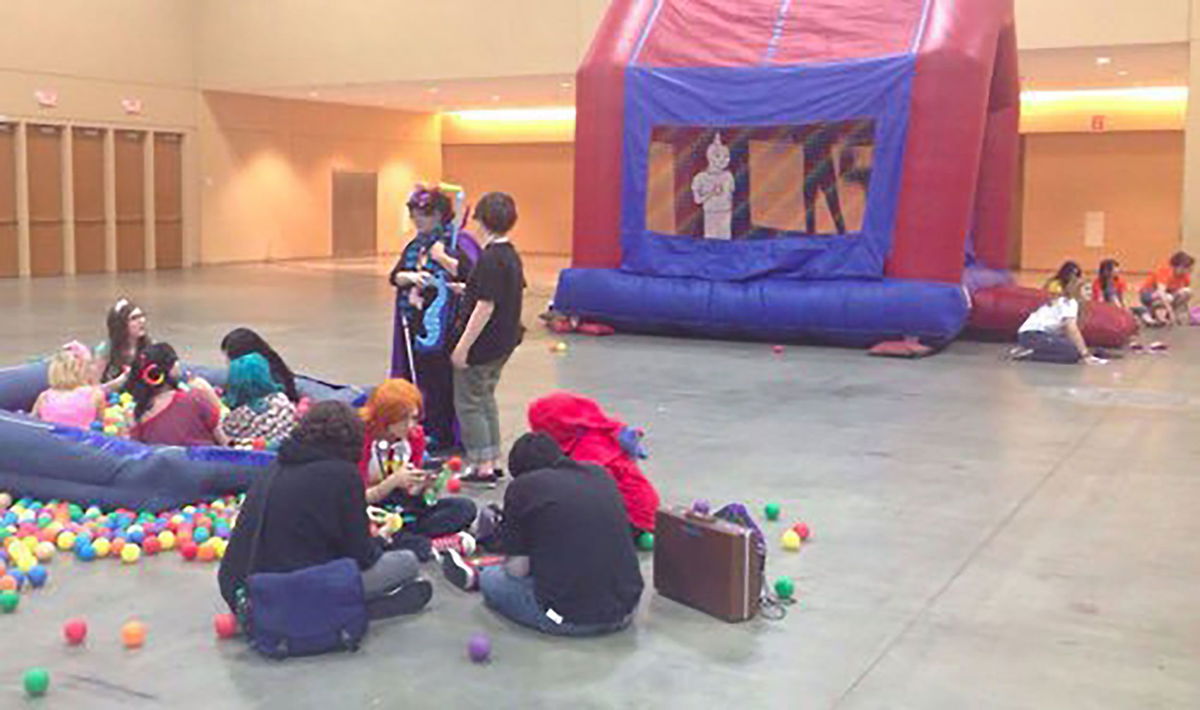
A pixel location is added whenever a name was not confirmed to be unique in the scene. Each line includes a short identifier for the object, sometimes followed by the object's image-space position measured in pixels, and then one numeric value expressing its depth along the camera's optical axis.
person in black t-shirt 6.60
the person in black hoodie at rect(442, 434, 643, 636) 4.47
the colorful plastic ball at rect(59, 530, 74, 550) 5.55
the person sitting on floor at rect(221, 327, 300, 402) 6.98
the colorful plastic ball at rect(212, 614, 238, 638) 4.47
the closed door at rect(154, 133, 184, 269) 23.78
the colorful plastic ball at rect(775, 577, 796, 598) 4.96
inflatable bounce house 12.47
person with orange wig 5.32
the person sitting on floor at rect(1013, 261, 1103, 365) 11.79
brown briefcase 4.65
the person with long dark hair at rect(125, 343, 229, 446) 6.52
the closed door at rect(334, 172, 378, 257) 28.06
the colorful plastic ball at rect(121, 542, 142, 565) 5.39
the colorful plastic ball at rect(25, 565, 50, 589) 5.07
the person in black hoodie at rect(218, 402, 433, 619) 4.29
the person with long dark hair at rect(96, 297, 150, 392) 7.85
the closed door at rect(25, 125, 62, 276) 21.45
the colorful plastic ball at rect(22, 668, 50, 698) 3.93
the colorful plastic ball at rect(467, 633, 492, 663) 4.27
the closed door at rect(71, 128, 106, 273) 22.17
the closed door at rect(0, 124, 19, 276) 20.97
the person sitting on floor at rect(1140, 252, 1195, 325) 15.11
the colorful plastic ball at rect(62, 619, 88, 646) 4.41
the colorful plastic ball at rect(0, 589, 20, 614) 4.76
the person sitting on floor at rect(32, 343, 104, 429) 6.91
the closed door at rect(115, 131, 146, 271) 23.03
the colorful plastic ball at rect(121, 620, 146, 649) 4.39
